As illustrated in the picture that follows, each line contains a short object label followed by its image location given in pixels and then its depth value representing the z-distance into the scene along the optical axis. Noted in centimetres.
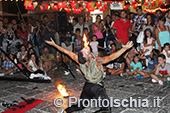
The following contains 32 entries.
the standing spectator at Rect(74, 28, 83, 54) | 906
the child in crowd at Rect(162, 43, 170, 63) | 619
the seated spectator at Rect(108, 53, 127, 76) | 742
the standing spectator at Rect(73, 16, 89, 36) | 913
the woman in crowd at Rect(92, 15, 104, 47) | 845
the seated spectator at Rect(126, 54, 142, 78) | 694
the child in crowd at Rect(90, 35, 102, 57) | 825
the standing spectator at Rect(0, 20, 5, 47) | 890
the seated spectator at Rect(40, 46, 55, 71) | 834
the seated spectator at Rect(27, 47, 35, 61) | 801
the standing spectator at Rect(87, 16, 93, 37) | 867
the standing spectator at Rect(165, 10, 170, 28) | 674
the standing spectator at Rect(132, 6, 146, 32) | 761
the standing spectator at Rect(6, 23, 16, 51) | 914
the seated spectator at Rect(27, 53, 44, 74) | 771
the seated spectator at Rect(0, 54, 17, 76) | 825
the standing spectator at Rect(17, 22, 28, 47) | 982
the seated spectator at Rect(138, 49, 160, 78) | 660
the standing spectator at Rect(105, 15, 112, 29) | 841
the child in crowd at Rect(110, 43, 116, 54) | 767
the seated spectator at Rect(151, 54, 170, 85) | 595
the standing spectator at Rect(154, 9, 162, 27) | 754
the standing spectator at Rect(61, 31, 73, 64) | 967
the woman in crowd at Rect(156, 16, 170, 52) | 671
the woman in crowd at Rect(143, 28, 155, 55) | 710
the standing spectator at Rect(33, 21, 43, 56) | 920
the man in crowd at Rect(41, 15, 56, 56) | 914
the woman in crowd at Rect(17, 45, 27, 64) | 852
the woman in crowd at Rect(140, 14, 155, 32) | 718
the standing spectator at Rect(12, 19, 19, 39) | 946
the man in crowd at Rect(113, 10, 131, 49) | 763
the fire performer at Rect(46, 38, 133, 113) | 366
